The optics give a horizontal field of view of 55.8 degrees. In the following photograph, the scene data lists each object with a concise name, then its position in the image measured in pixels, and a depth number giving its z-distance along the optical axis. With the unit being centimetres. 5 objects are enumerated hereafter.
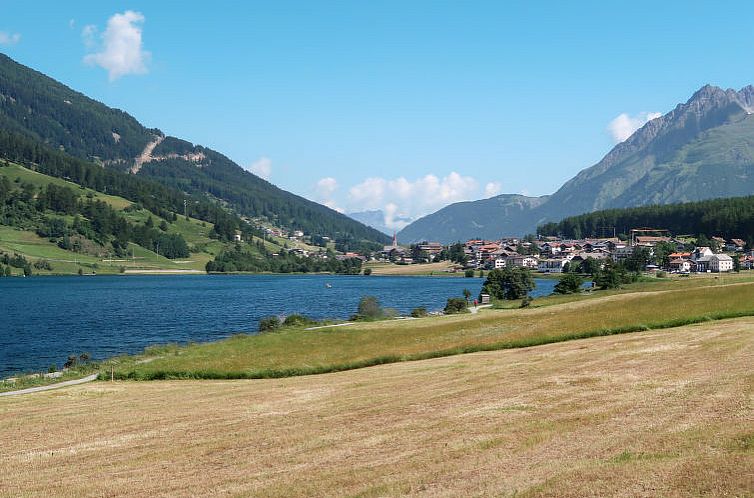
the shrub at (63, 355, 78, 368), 7018
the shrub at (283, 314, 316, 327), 9319
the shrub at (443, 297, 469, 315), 11191
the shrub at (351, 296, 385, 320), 10651
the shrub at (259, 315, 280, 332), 9634
